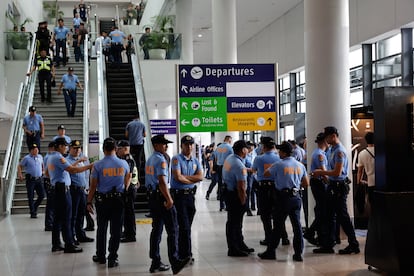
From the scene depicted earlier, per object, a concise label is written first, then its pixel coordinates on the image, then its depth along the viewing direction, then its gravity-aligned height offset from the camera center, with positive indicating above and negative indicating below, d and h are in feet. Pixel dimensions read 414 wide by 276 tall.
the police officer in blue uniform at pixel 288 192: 25.82 -2.42
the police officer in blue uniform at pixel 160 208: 23.63 -2.79
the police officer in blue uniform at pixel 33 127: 51.13 +1.16
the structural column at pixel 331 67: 33.27 +3.83
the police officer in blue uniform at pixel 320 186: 28.32 -2.43
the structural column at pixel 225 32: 59.06 +10.47
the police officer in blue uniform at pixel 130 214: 32.78 -4.17
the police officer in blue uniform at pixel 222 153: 47.06 -1.25
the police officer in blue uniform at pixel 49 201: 29.89 -3.30
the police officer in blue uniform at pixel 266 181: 28.50 -2.18
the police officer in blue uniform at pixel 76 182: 30.60 -2.18
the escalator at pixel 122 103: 48.13 +3.64
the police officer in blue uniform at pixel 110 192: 25.17 -2.27
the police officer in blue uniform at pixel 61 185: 28.58 -2.19
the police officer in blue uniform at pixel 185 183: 24.44 -1.84
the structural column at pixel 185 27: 69.82 +13.32
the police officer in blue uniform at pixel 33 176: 44.91 -2.68
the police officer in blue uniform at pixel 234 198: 27.55 -2.84
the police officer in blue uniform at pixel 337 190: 27.35 -2.54
